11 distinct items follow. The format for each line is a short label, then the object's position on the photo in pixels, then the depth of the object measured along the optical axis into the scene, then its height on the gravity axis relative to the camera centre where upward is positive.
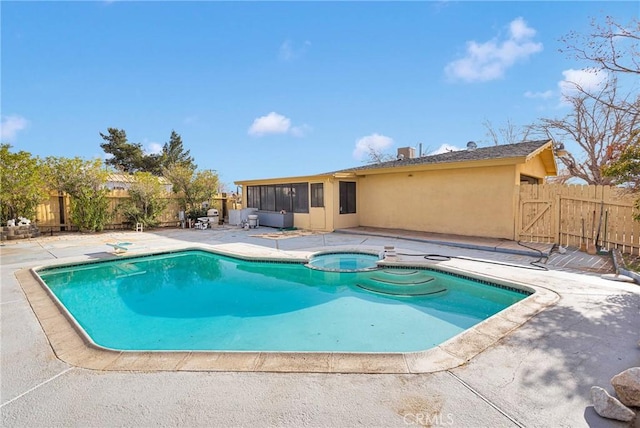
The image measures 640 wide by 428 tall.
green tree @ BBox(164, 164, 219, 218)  17.38 +0.98
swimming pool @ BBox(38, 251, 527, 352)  4.76 -2.01
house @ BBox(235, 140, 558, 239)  10.96 +0.42
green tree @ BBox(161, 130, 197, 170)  37.78 +6.45
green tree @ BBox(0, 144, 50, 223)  12.08 +0.84
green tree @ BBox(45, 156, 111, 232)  13.87 +0.82
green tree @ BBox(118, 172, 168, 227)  15.80 +0.12
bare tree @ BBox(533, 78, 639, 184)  16.73 +3.80
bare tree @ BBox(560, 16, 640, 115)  6.78 +3.37
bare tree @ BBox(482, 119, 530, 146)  23.59 +5.18
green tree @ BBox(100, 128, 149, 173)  32.62 +5.63
